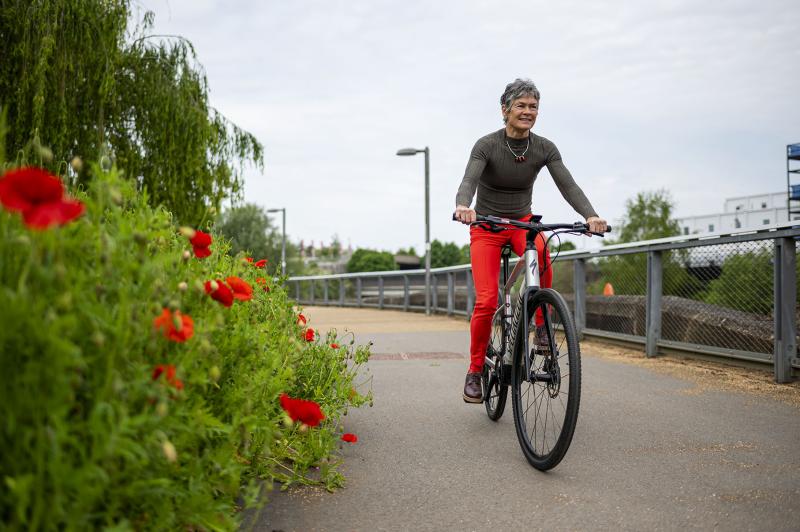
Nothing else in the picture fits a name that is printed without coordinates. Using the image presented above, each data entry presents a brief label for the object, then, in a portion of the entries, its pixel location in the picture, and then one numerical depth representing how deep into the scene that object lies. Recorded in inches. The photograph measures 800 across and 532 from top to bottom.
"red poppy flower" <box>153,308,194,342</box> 77.9
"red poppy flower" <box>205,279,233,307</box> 93.4
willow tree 438.3
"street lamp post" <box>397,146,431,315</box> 916.0
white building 2534.4
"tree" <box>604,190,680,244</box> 2289.6
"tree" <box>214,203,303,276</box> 2635.3
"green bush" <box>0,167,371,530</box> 63.9
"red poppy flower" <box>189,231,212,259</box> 106.8
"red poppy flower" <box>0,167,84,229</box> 62.8
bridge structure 125.3
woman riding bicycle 187.3
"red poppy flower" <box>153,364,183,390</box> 76.2
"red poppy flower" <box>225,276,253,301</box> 99.4
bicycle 145.7
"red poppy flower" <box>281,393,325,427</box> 117.3
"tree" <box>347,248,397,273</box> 4407.0
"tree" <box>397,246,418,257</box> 5704.7
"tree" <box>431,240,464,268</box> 4574.3
